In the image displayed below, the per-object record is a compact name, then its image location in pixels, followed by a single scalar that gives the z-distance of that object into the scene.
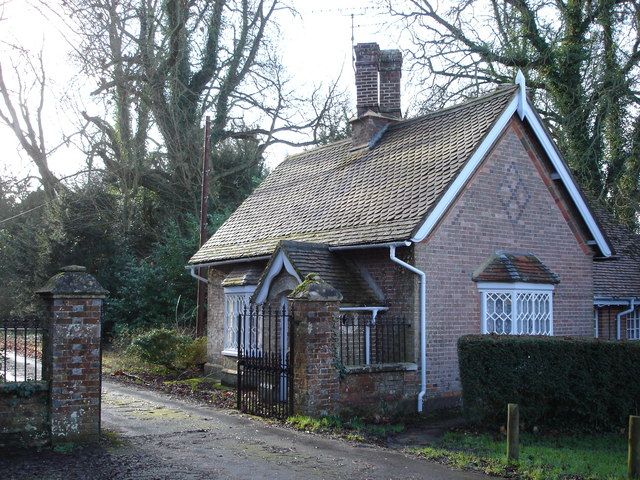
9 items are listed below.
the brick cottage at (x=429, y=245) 13.46
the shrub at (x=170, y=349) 19.73
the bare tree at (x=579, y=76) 24.17
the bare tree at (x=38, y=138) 31.72
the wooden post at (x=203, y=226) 22.15
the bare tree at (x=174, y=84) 28.47
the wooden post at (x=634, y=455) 8.07
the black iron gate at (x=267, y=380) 12.01
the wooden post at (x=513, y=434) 9.05
